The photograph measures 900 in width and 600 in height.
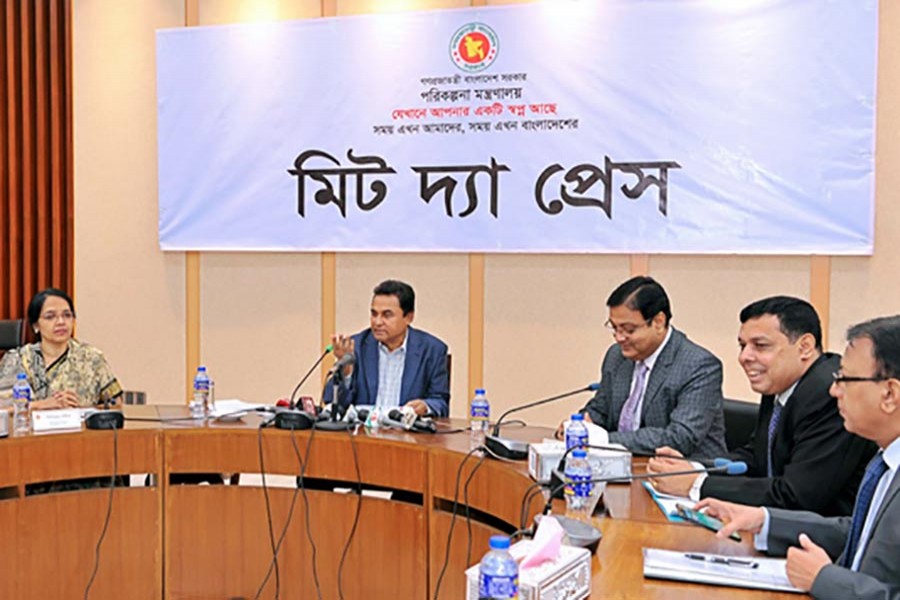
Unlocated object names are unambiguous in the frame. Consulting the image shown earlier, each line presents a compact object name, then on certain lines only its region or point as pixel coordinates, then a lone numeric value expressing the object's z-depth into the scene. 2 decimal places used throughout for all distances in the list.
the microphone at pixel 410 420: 3.10
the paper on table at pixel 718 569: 1.63
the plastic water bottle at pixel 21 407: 3.10
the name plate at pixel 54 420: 3.06
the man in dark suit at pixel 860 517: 1.54
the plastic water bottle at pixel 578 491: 2.10
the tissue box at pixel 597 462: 2.32
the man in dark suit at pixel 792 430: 2.13
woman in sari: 3.64
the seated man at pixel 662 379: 2.76
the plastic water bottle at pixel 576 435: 2.31
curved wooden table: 2.88
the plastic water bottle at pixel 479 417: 3.10
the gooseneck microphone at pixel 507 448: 2.63
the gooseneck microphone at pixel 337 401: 3.10
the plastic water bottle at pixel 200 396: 3.44
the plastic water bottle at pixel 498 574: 1.40
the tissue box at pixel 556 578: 1.45
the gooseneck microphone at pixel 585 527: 1.80
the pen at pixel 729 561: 1.71
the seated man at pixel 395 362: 3.54
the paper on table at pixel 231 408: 3.42
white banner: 3.76
